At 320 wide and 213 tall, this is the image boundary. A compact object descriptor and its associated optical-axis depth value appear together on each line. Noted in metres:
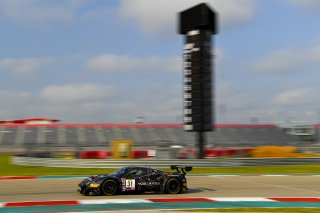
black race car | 12.95
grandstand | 69.44
